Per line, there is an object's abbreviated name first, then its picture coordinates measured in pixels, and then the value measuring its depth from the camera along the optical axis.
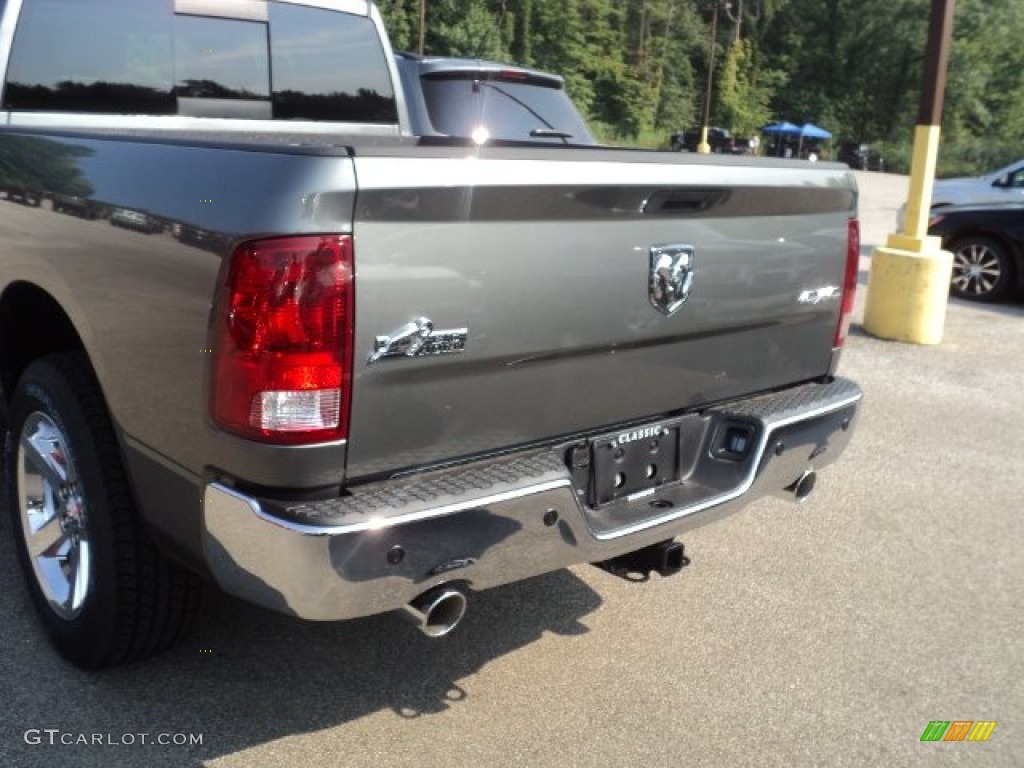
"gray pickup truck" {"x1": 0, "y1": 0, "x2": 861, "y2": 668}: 2.29
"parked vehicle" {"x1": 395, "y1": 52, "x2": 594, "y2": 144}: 7.64
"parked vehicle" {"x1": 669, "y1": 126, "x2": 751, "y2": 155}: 40.94
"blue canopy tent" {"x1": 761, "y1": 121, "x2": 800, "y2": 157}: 57.06
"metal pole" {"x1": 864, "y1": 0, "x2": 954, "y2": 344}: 8.03
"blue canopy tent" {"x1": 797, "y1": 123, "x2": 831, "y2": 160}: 56.87
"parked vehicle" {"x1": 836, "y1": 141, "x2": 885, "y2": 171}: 50.75
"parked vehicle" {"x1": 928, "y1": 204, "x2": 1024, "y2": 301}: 10.50
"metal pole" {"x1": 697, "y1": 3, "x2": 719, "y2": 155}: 36.46
